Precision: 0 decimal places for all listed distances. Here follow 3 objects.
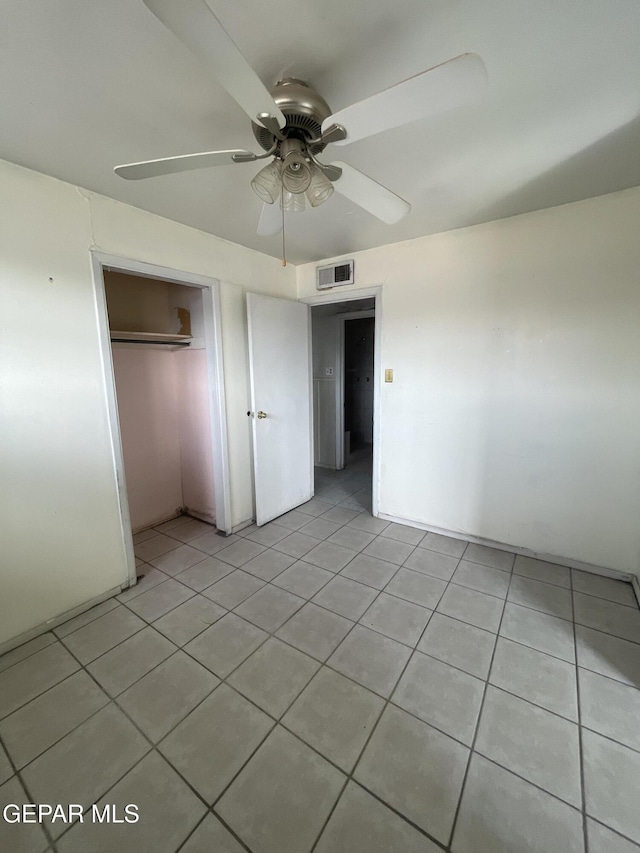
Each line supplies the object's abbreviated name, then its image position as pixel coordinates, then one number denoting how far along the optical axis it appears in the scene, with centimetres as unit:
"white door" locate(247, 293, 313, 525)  279
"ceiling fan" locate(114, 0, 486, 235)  74
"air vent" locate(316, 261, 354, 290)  294
